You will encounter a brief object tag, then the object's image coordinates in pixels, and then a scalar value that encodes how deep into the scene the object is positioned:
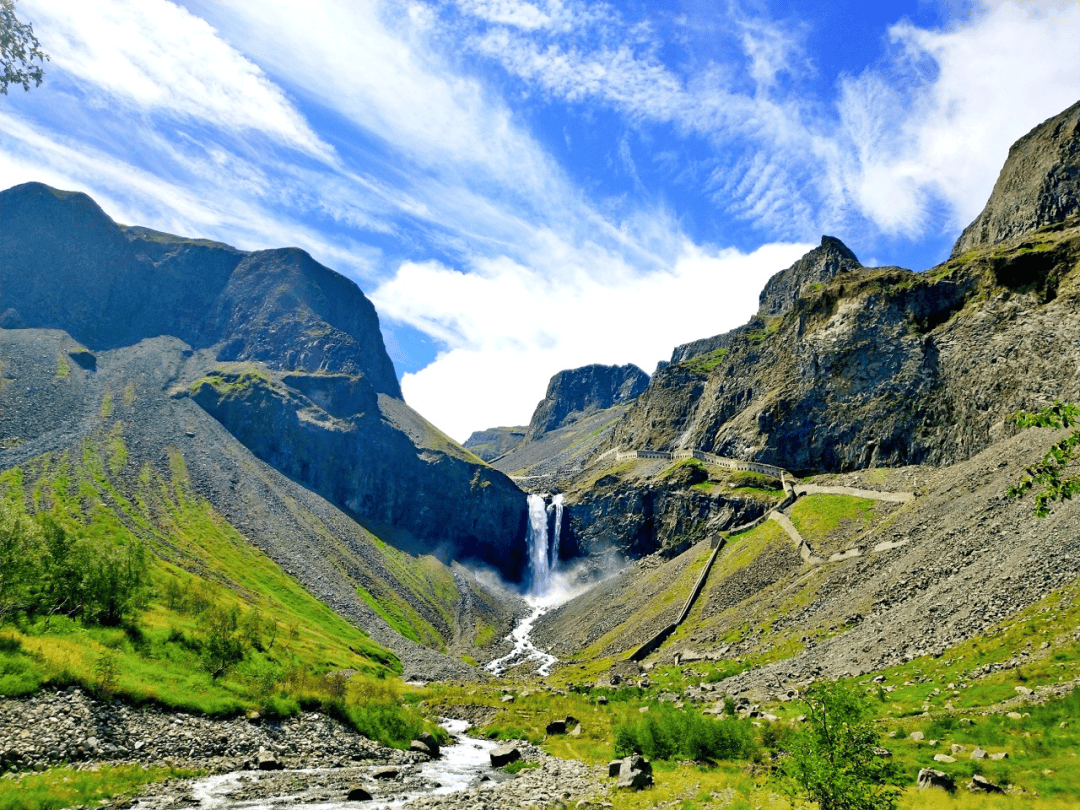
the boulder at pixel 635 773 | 33.03
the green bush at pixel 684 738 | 38.03
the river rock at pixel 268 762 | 37.47
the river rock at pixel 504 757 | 45.25
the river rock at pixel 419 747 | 48.85
